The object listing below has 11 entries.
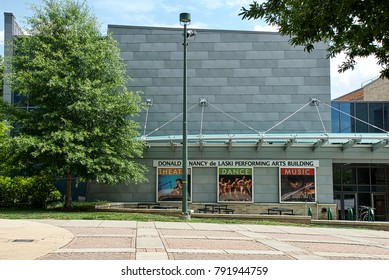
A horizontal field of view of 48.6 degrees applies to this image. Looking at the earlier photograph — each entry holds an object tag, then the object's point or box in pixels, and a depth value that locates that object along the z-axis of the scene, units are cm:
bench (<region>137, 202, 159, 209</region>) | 2420
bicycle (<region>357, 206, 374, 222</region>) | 2470
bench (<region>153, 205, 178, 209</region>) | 2349
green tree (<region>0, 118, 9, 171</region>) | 2094
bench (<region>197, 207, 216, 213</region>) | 2273
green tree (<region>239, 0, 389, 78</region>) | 551
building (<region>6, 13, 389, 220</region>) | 2478
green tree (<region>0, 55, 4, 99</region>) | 3489
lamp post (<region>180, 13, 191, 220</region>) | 1777
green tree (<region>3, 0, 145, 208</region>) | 1958
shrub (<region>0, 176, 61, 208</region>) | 2375
